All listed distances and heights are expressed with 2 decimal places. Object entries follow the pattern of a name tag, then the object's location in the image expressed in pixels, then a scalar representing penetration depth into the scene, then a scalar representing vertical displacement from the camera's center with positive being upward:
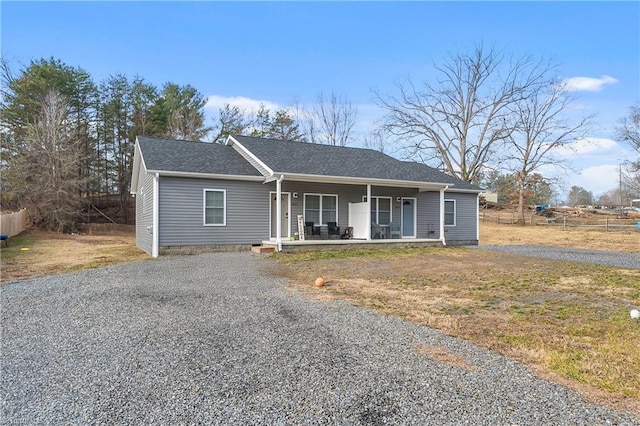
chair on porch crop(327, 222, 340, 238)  13.94 -0.54
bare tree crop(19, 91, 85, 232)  20.84 +2.15
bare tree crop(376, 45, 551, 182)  29.78 +8.61
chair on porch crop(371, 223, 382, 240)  14.32 -0.60
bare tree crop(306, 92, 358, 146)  31.05 +7.51
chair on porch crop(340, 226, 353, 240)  14.02 -0.69
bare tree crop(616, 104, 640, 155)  30.44 +6.61
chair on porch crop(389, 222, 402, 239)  15.20 -0.61
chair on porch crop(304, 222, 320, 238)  13.68 -0.53
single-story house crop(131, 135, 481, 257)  12.05 +0.64
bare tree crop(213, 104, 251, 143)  29.62 +6.98
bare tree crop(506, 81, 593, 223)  29.91 +6.36
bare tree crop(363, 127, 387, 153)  32.97 +6.21
